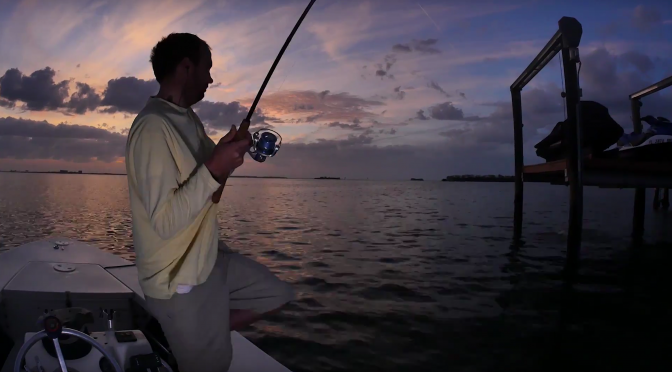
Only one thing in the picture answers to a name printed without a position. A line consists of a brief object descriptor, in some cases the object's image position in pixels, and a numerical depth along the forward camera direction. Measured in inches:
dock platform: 354.6
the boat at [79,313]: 97.9
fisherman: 78.4
